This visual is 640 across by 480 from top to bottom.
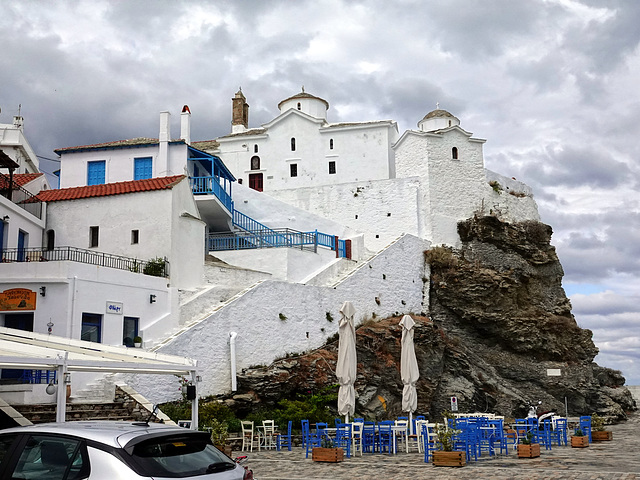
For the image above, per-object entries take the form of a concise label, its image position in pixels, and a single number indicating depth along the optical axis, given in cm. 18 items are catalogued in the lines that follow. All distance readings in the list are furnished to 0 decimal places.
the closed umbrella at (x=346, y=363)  1705
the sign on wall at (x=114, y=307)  1920
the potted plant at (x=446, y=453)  1309
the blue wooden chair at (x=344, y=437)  1547
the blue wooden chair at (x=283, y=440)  1705
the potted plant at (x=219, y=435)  1376
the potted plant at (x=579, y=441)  1675
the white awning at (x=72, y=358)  891
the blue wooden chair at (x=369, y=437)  1609
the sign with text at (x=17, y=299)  1842
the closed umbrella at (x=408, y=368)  1727
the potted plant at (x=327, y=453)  1413
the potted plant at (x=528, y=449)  1432
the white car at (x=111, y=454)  521
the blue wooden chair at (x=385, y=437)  1602
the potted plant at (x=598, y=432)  1873
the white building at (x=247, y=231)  1945
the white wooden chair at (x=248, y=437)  1689
